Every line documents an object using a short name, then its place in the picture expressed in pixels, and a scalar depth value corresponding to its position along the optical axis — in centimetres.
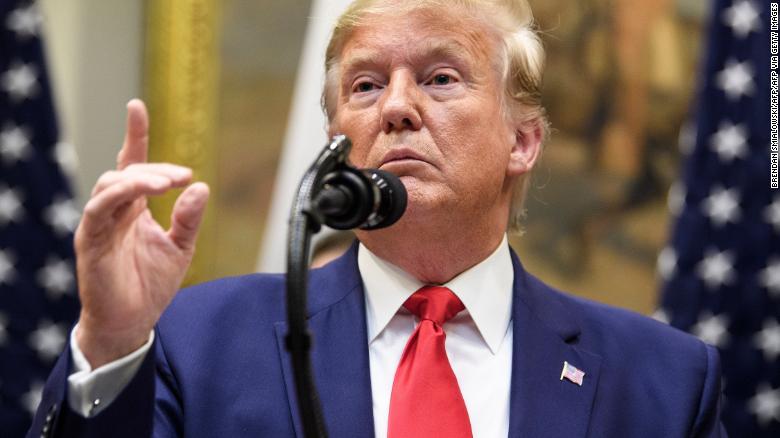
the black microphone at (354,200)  203
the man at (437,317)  280
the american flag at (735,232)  503
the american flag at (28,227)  502
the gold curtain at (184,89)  661
